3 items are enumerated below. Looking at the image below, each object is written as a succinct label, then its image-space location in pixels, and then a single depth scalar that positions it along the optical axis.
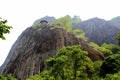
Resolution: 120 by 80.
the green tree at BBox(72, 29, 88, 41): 86.80
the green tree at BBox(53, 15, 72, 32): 83.75
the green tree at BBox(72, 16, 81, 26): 129.95
